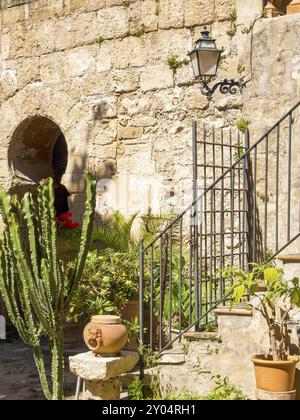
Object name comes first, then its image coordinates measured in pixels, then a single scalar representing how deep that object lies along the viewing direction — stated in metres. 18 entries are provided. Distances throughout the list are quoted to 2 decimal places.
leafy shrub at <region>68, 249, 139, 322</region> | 7.42
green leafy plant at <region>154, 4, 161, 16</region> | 8.28
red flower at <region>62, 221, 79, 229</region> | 8.54
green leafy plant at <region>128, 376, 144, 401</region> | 6.07
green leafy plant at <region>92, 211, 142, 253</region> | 8.18
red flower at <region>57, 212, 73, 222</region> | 8.65
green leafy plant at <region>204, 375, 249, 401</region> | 5.66
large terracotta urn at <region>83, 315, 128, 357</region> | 5.92
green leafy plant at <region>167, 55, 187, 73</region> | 8.12
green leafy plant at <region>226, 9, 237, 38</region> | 7.76
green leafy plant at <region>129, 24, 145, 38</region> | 8.39
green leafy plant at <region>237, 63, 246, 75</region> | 7.65
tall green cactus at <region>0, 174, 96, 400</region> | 5.98
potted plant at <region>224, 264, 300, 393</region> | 5.31
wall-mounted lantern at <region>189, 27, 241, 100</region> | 7.04
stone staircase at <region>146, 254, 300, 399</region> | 5.67
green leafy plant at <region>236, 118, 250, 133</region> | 7.58
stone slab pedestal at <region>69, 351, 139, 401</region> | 5.83
